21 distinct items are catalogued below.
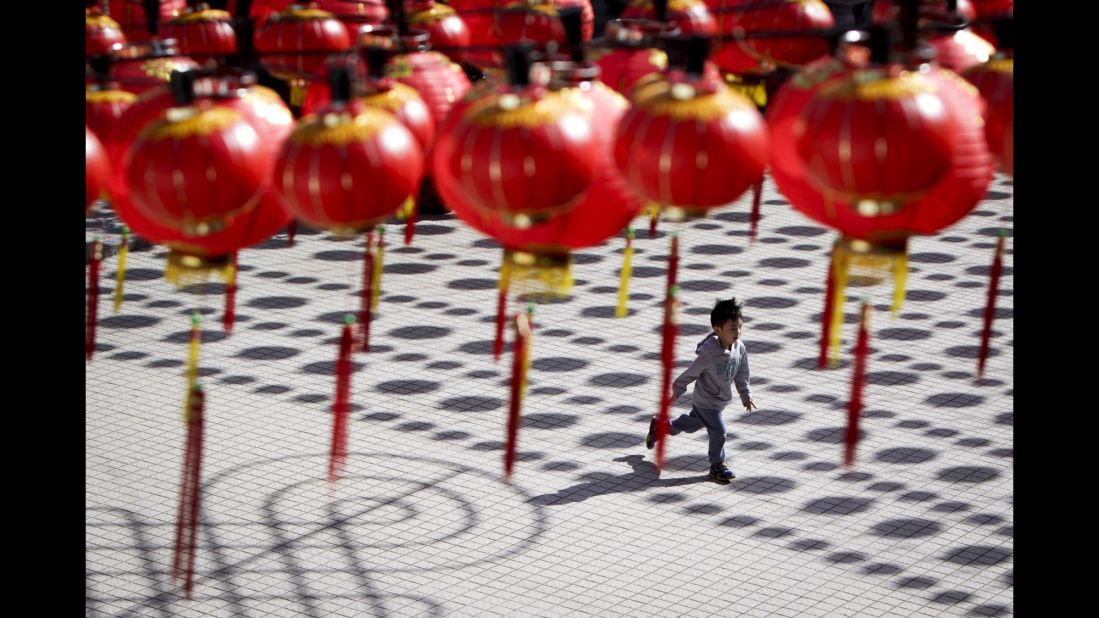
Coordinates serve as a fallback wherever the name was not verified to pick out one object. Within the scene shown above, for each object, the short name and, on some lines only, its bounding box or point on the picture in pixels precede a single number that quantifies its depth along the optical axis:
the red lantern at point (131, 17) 11.03
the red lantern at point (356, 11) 10.30
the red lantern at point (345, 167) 6.88
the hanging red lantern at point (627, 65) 9.28
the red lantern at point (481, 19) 10.51
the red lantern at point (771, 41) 9.59
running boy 19.07
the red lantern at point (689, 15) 10.44
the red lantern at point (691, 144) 6.69
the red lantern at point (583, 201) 7.04
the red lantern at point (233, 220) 7.39
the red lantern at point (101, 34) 10.07
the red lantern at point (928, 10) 6.97
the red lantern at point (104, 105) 8.08
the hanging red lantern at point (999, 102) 7.39
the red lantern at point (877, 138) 6.26
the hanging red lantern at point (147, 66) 8.51
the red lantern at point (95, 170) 7.53
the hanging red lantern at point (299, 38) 9.70
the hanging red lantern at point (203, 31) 10.47
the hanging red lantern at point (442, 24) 10.27
